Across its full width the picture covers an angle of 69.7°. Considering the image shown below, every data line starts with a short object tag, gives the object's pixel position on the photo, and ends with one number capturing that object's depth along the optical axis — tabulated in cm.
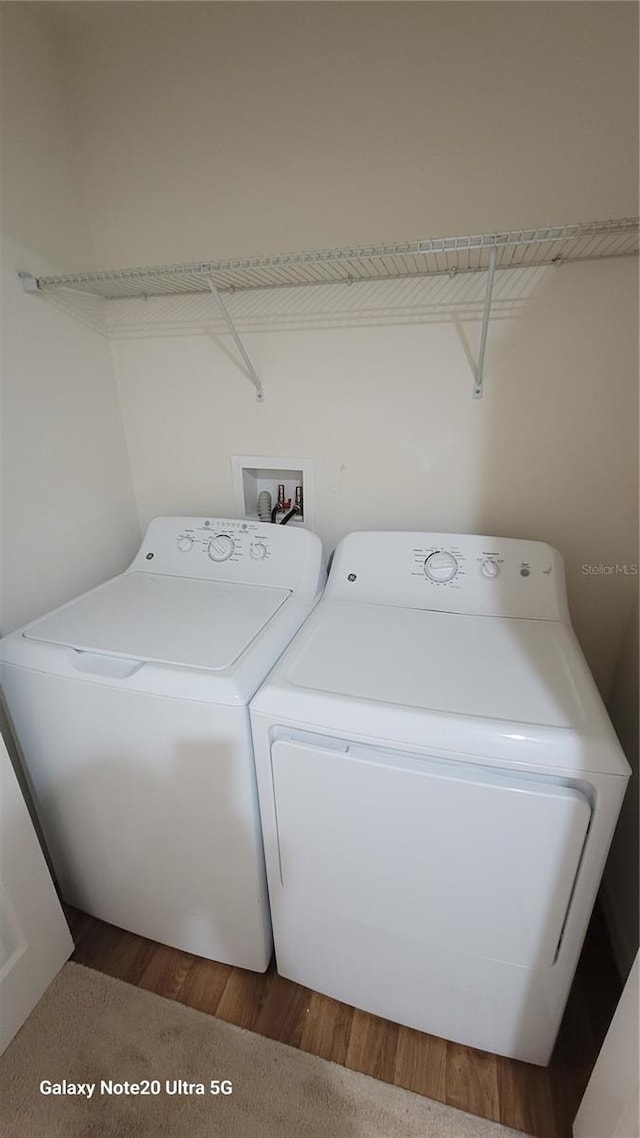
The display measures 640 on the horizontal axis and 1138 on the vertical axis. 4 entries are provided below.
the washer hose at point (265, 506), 159
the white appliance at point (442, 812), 80
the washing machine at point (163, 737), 98
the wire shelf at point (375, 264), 96
